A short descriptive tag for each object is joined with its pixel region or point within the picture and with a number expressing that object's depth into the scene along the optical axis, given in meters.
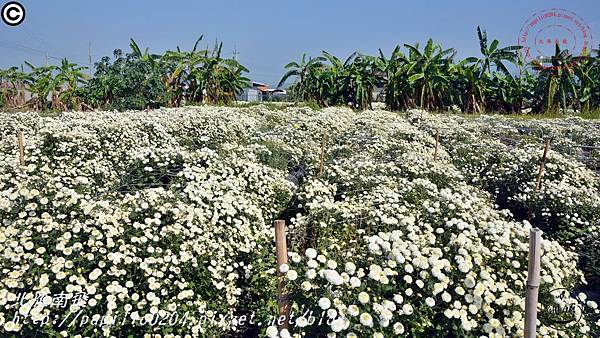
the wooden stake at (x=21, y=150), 6.20
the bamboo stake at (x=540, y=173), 7.39
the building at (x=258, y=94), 52.78
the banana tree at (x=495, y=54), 23.16
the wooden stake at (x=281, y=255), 2.95
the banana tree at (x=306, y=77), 26.28
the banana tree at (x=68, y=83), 20.88
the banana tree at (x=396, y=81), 24.34
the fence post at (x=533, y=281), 2.68
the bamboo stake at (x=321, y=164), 7.21
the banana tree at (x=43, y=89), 20.94
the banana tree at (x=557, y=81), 23.38
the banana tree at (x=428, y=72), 23.30
